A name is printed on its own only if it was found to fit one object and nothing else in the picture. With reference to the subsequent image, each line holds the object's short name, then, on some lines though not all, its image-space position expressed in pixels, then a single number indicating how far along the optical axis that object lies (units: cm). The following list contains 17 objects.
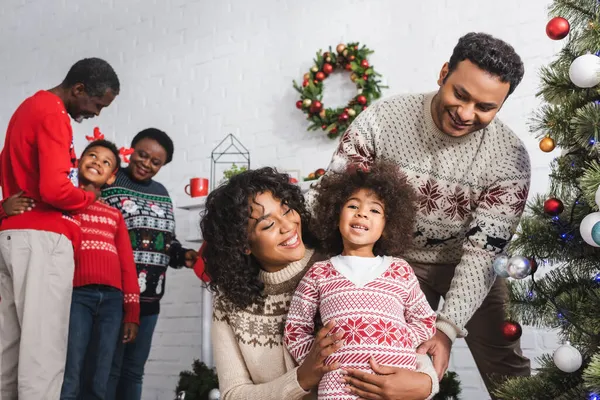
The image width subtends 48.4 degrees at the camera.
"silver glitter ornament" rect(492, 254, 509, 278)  161
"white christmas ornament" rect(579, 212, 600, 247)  137
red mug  361
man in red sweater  224
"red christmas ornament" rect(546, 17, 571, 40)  152
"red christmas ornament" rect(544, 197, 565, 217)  156
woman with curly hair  156
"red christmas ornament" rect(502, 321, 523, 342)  165
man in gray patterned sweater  172
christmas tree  147
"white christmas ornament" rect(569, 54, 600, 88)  143
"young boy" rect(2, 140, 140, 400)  241
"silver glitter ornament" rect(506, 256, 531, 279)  155
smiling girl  139
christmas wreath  343
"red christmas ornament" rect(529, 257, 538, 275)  159
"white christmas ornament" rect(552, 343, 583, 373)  145
